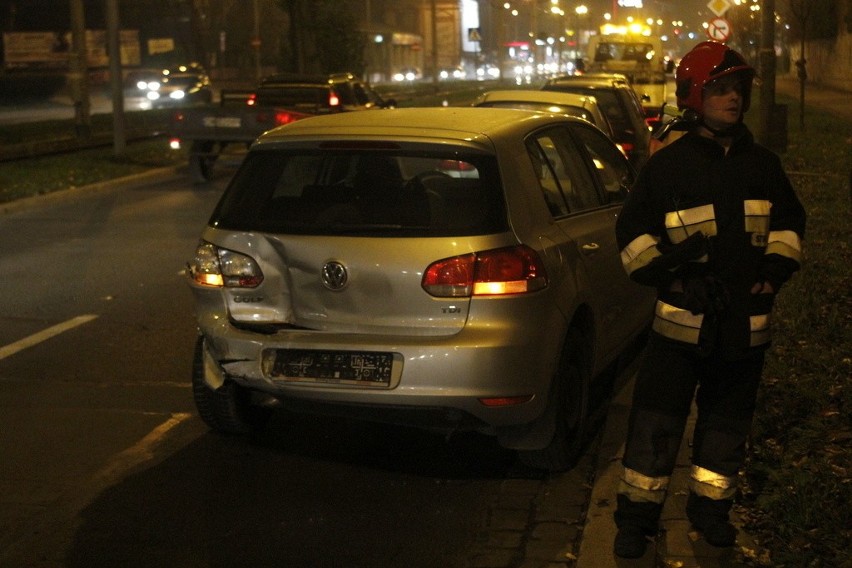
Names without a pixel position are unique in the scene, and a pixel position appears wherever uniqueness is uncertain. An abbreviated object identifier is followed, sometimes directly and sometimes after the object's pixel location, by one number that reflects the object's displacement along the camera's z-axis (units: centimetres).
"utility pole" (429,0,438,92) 6529
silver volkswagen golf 542
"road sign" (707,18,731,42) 2445
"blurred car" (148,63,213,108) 4875
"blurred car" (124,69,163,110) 5605
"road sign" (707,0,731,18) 2464
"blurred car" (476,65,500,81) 10318
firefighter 460
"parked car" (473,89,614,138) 1353
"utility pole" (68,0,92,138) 2696
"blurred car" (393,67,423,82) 9599
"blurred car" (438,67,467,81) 10240
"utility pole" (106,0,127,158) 2341
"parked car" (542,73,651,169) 1555
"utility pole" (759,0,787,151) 1892
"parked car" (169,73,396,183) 2011
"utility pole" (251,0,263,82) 5006
